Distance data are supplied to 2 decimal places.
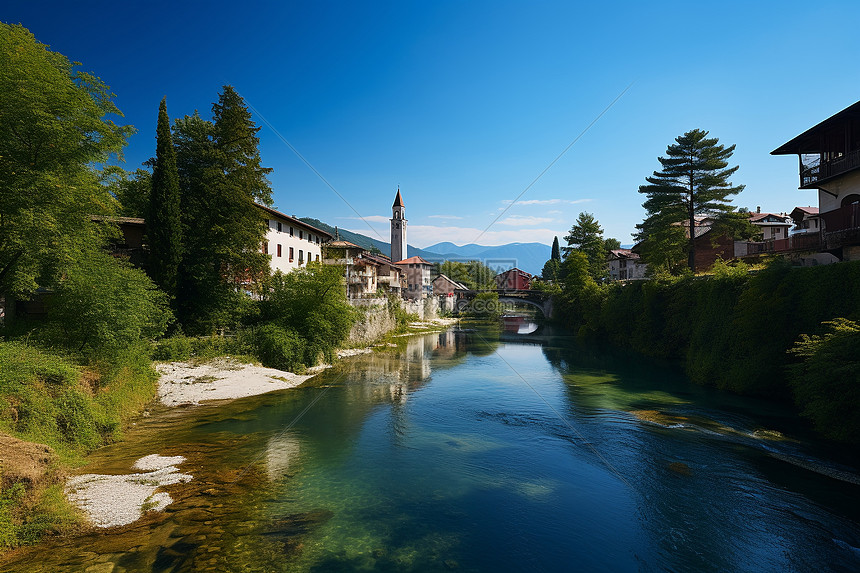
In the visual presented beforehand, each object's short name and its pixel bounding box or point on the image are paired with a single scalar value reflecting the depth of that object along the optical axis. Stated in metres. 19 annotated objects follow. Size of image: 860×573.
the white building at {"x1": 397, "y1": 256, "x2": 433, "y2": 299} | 98.75
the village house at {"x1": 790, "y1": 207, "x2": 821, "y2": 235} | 35.34
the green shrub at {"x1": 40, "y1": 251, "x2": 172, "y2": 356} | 17.81
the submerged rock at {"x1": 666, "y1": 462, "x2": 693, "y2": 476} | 13.83
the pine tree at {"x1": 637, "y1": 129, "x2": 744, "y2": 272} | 39.12
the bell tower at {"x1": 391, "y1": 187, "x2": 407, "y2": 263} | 106.06
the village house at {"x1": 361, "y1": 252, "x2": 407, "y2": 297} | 69.12
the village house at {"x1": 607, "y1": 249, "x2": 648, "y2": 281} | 68.00
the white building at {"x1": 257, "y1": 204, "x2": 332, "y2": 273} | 40.91
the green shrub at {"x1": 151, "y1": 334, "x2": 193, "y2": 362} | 25.67
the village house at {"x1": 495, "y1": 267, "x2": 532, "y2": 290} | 130.59
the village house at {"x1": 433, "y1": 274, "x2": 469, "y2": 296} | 113.25
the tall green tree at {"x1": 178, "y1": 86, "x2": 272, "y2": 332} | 29.78
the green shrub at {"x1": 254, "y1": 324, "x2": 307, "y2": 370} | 29.66
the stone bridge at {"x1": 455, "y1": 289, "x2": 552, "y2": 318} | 81.52
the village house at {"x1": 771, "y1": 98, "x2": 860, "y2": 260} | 22.56
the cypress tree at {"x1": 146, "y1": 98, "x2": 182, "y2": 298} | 27.64
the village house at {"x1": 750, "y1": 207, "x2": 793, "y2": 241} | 53.00
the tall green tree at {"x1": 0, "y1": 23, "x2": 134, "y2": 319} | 16.56
